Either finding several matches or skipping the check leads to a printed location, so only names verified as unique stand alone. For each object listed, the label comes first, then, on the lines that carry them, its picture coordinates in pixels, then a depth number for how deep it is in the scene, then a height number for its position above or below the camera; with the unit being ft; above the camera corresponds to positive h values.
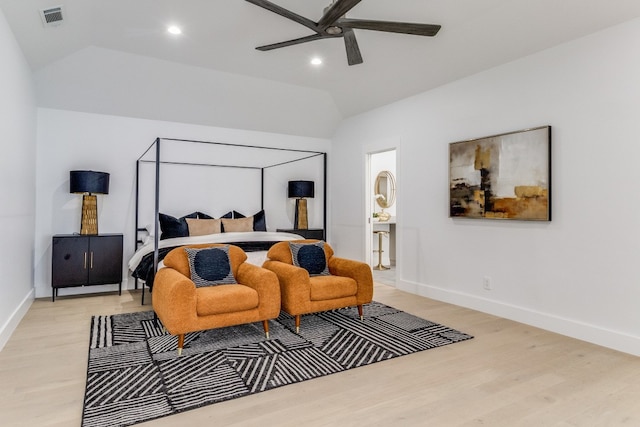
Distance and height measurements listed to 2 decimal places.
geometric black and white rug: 7.37 -3.66
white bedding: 13.97 -1.17
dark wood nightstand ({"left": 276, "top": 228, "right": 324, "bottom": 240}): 19.49 -1.13
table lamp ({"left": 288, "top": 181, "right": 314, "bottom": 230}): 20.31 +0.82
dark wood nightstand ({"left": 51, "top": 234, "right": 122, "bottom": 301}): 14.52 -2.00
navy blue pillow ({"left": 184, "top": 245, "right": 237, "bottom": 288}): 11.09 -1.68
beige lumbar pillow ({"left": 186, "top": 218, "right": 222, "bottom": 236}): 17.02 -0.72
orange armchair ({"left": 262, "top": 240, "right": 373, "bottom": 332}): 11.25 -2.28
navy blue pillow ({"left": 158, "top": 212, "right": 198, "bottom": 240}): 15.88 -0.74
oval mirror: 24.45 +1.47
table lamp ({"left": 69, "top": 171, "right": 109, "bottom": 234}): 14.71 +0.80
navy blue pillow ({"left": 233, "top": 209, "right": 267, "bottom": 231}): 19.06 -0.57
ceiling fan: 8.46 +4.58
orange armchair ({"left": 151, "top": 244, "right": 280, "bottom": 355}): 9.53 -2.37
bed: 15.33 +0.81
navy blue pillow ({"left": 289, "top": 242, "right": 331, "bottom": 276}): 12.62 -1.57
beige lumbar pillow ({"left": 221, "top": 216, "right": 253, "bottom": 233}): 18.02 -0.65
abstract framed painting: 11.81 +1.25
